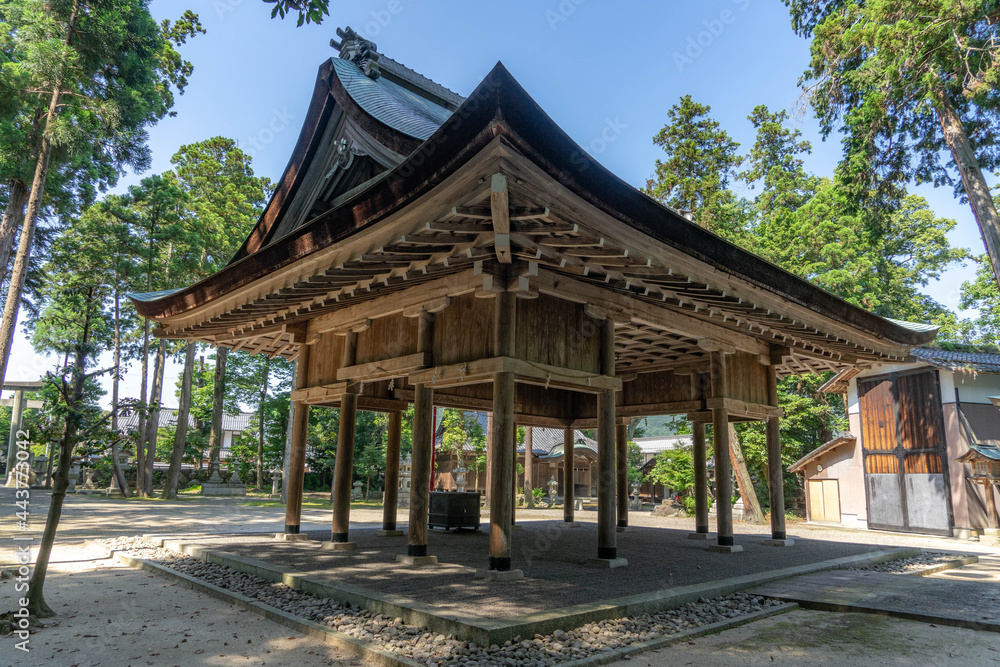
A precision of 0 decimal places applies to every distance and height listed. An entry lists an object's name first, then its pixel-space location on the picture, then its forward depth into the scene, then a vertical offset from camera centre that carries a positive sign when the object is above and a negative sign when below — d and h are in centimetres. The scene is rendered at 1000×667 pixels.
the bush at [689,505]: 2308 -275
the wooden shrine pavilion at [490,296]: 492 +182
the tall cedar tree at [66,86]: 1606 +1034
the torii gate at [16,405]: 3066 +130
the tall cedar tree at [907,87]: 1286 +872
